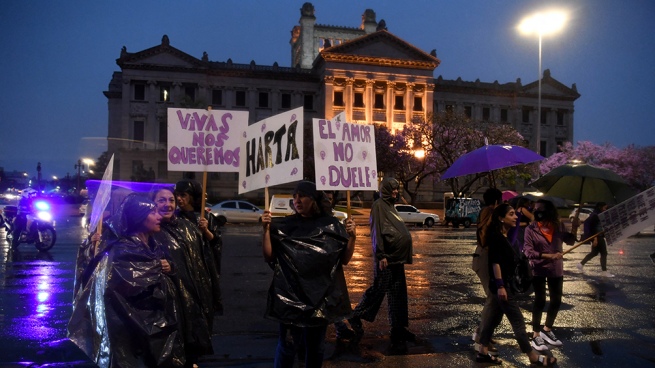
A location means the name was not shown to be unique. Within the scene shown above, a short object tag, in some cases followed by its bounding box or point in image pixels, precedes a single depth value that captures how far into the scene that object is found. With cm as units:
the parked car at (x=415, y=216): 3231
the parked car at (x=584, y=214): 3403
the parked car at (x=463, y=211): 3206
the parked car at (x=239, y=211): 3036
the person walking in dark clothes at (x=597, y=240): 1131
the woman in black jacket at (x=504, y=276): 534
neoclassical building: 5794
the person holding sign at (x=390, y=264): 623
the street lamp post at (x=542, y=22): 2355
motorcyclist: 1495
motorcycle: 1461
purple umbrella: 736
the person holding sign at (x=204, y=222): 492
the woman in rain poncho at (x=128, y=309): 353
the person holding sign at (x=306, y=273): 412
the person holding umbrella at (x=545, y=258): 613
